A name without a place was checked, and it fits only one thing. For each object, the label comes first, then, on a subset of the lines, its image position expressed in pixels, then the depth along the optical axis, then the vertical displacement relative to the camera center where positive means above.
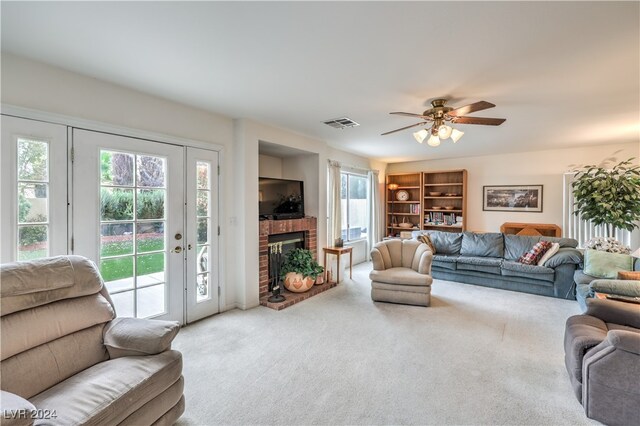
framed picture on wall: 5.91 +0.26
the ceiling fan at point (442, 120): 2.83 +0.89
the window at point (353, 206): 6.41 +0.12
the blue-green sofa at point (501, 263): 4.27 -0.82
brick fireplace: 4.06 -0.45
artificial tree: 4.39 +0.20
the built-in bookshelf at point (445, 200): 6.60 +0.25
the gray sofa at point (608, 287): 2.72 -0.74
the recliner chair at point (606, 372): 1.70 -0.97
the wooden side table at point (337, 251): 4.94 -0.66
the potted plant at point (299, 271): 4.32 -0.86
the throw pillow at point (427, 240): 5.54 -0.54
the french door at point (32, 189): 2.14 +0.17
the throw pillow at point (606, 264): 3.55 -0.64
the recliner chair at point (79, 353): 1.43 -0.79
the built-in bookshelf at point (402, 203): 7.27 +0.19
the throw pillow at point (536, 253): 4.52 -0.64
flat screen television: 4.29 +0.20
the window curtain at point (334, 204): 5.51 +0.14
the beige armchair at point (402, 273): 3.87 -0.83
